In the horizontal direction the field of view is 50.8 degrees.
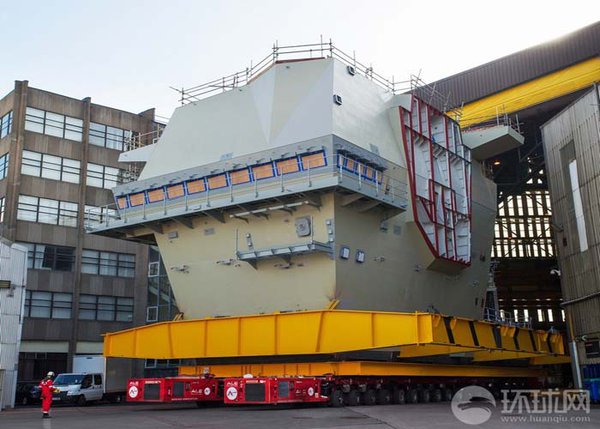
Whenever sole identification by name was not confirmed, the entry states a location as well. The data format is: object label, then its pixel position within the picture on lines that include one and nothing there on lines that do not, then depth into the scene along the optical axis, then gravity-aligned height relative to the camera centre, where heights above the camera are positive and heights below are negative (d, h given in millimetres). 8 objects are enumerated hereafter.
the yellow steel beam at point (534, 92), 34375 +14930
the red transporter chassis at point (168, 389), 18598 -674
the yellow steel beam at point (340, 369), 19078 -211
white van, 27078 -850
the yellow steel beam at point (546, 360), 26609 -69
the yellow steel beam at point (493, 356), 23391 +126
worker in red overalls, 16844 -675
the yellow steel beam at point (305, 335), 17844 +855
